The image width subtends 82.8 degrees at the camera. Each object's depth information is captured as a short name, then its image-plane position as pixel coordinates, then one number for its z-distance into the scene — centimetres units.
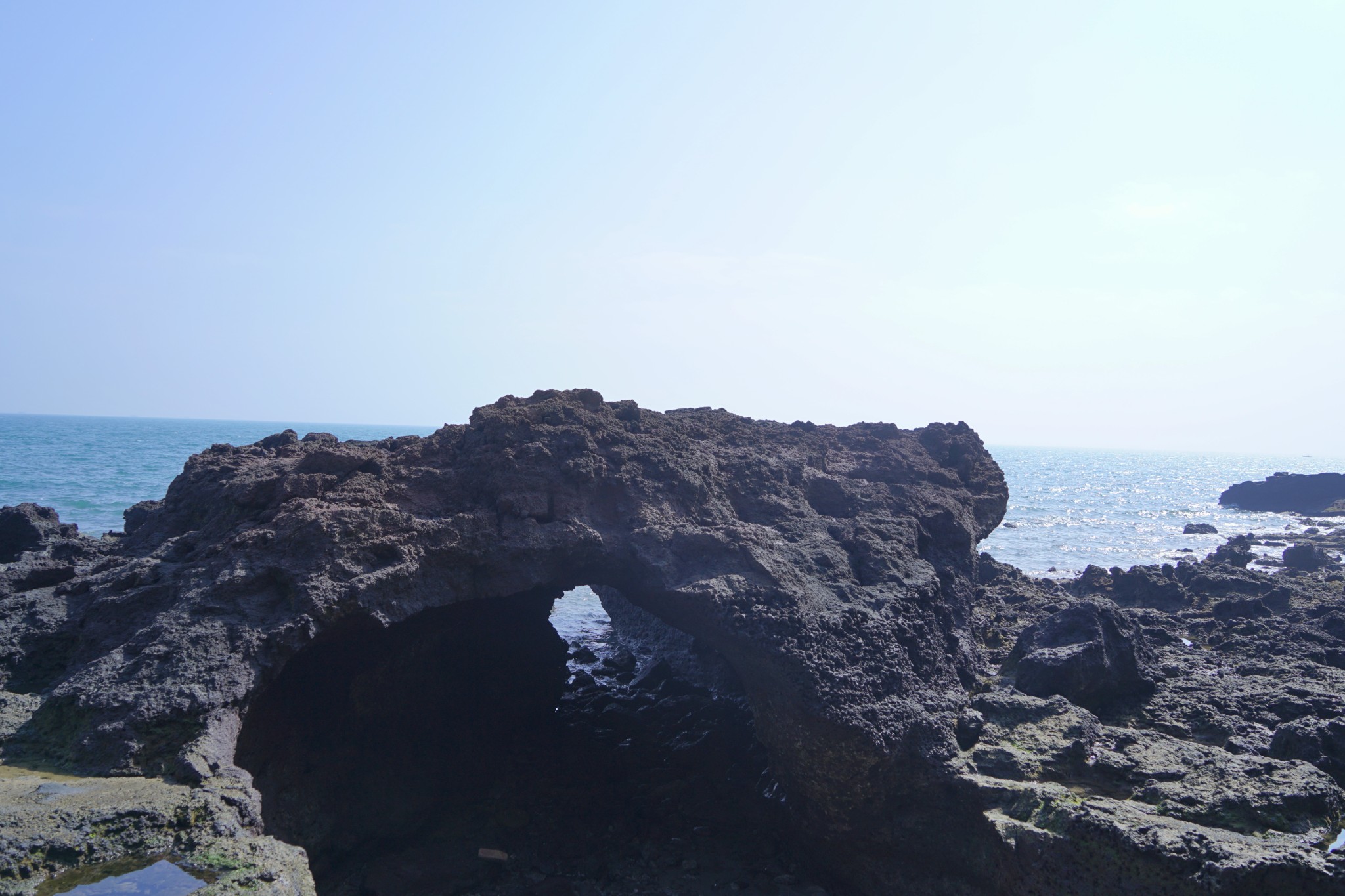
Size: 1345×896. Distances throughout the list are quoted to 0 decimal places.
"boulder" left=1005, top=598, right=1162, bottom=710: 766
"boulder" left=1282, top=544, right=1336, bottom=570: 2245
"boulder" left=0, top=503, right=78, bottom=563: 1069
